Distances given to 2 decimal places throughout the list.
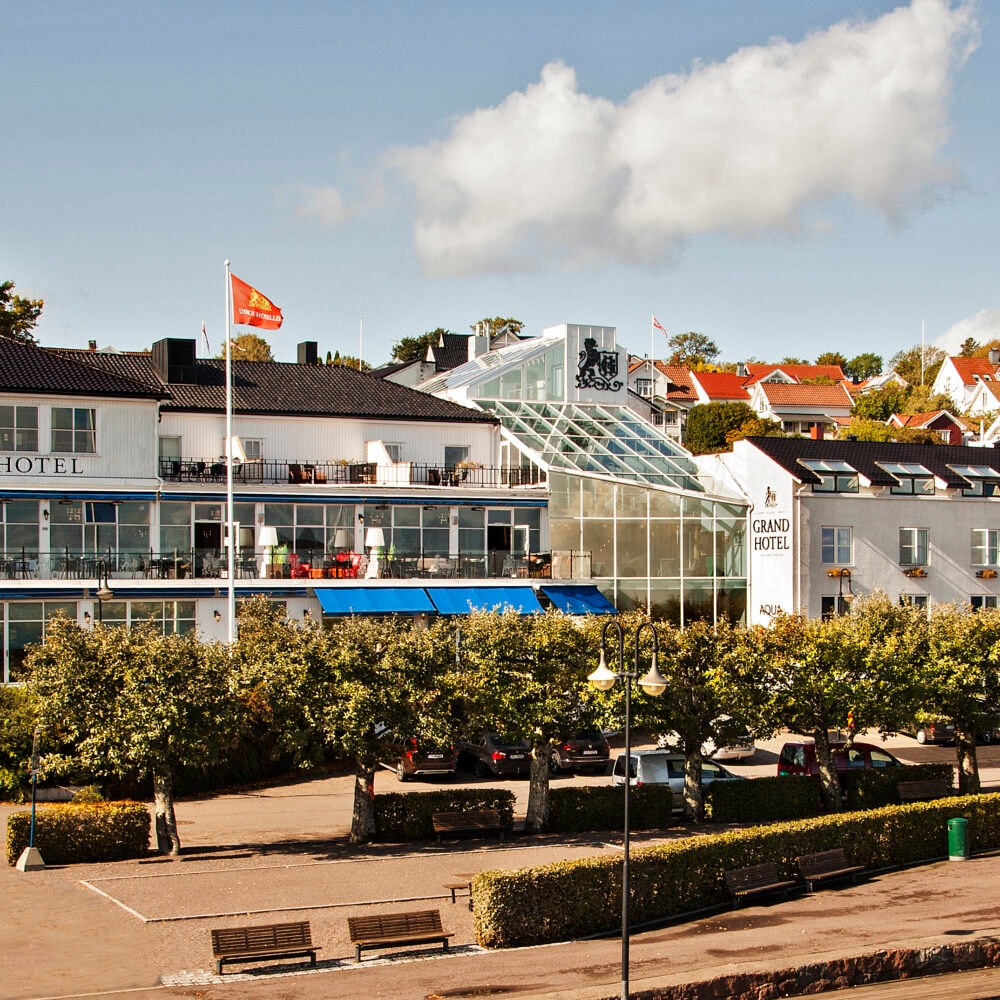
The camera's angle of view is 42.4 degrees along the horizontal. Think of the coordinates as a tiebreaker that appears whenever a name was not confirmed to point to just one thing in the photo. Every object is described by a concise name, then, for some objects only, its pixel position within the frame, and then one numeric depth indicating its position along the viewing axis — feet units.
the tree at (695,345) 517.14
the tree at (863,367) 544.62
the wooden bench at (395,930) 72.49
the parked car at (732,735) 110.63
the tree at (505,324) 383.86
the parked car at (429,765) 125.70
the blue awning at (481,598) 157.38
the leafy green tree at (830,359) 533.55
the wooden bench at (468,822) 103.19
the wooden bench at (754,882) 86.48
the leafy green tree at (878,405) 367.86
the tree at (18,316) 204.13
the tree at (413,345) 370.32
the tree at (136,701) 94.48
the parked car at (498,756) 128.88
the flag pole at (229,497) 139.95
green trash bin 100.58
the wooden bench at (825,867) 90.94
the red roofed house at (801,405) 369.50
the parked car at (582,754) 131.03
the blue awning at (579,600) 160.66
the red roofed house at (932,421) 353.51
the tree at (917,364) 472.85
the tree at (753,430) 274.16
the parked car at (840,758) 122.83
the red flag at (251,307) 140.67
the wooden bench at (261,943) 68.74
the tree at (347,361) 336.08
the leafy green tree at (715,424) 283.07
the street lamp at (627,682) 69.34
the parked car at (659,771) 117.80
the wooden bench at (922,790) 114.11
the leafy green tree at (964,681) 115.14
